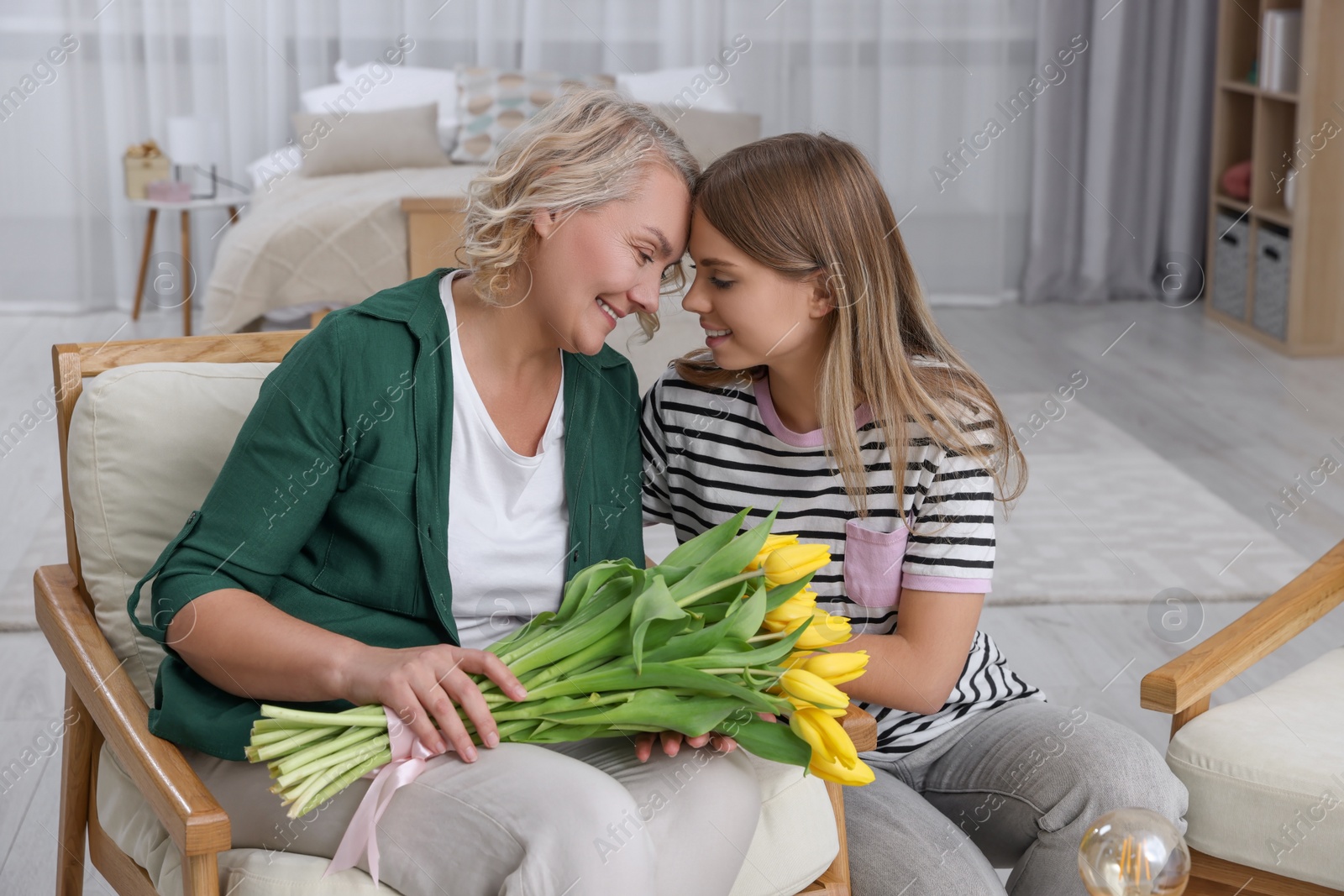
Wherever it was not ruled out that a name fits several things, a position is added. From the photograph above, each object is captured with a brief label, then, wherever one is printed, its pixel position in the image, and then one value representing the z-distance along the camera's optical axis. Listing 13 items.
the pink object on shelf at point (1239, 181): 5.34
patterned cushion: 5.18
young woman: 1.40
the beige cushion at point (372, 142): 4.96
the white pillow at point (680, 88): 5.38
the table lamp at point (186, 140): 5.02
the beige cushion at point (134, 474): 1.49
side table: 5.07
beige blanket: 4.17
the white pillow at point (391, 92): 5.27
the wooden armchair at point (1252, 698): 1.47
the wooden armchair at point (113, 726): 1.14
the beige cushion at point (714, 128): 5.01
